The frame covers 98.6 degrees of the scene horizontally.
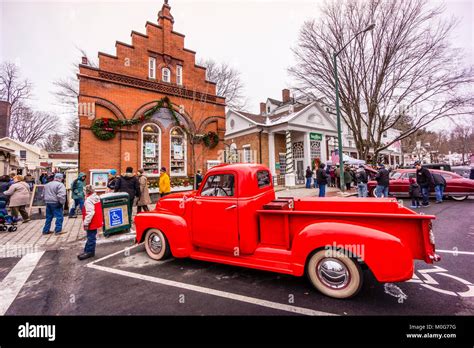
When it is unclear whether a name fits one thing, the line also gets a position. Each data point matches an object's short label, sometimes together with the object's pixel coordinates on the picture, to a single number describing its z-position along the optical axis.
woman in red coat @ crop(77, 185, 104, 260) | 4.37
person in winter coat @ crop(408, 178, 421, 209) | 8.67
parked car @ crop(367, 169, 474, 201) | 9.73
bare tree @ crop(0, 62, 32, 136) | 26.63
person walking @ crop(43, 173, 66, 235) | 6.18
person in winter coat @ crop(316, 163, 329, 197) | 11.01
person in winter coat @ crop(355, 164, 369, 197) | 10.69
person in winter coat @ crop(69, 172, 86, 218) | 7.95
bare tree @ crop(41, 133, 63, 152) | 40.88
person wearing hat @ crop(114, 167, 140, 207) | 7.14
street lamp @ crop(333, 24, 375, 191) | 11.57
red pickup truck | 2.60
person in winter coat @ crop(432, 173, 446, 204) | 9.45
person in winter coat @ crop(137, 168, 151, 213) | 7.71
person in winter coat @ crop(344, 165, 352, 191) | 15.19
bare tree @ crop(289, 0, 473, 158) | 12.73
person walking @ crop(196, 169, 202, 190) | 11.53
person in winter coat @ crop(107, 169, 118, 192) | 8.09
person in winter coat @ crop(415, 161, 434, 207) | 8.99
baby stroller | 6.73
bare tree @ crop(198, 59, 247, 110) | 28.59
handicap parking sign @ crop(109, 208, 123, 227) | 6.14
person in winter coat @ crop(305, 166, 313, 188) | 17.06
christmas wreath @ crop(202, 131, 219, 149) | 14.06
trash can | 6.01
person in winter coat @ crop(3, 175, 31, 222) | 7.15
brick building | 10.77
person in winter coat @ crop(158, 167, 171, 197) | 8.33
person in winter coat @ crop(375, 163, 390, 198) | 9.45
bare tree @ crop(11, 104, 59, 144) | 29.97
